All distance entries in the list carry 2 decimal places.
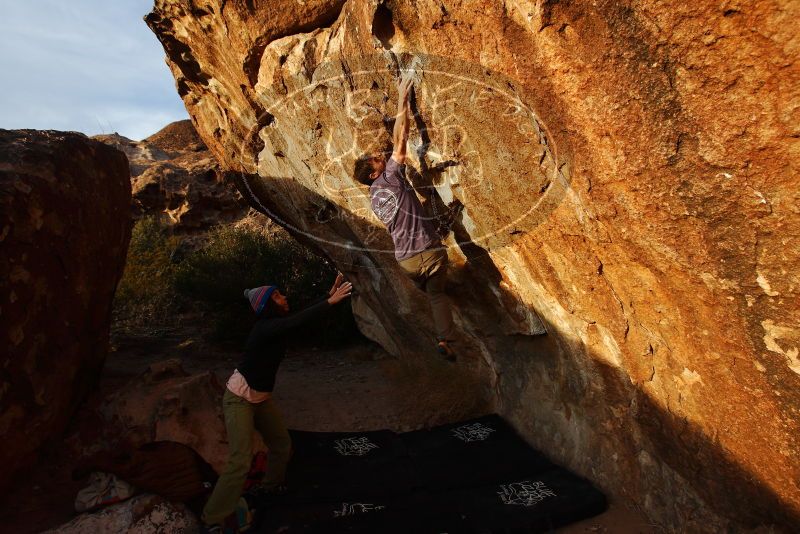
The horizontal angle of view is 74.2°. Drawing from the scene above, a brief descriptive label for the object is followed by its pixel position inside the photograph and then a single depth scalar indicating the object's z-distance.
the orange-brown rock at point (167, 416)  4.34
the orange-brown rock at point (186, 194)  11.79
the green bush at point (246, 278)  8.86
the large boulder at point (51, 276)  4.04
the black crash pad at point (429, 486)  3.78
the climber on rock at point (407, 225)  3.90
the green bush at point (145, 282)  9.48
